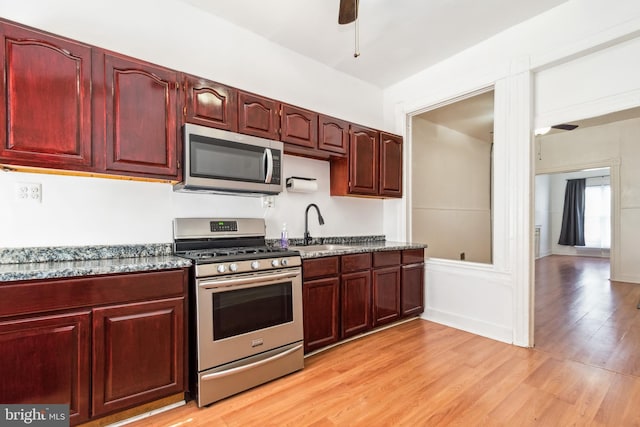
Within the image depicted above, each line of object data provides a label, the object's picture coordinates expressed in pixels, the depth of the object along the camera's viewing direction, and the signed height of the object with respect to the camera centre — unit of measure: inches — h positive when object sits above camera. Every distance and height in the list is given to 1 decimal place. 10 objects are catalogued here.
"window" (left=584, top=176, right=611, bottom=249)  339.0 -2.2
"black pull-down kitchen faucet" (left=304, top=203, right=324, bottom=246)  126.1 -4.6
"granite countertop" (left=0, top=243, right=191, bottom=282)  60.2 -11.5
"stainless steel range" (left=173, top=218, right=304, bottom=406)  76.0 -26.0
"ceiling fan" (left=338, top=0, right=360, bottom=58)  72.4 +47.8
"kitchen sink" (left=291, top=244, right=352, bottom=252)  120.9 -14.4
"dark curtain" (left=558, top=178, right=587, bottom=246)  354.0 +0.1
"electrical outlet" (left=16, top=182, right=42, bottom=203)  74.7 +4.9
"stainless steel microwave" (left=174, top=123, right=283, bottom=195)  85.9 +14.6
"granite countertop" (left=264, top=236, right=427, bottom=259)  102.3 -13.6
